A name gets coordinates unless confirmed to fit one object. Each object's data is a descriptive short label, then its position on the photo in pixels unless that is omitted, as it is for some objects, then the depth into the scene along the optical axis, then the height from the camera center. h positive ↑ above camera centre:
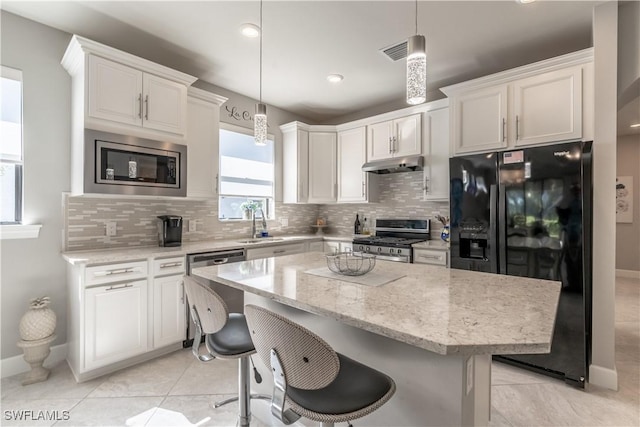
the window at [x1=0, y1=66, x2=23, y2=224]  2.36 +0.51
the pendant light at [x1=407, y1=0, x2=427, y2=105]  1.33 +0.65
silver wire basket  1.61 -0.26
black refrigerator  2.22 -0.11
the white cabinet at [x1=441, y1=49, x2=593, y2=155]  2.38 +0.94
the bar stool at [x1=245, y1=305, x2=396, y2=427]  0.90 -0.53
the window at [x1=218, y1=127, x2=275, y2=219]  3.79 +0.49
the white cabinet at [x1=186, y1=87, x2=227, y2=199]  3.12 +0.75
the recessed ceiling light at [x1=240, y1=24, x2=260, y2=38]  2.48 +1.51
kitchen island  0.86 -0.33
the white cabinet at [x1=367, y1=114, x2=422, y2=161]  3.59 +0.94
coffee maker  2.96 -0.17
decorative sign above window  3.76 +1.25
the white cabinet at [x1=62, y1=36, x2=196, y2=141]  2.35 +1.01
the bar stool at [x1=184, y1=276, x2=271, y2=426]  1.36 -0.64
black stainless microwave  2.39 +0.40
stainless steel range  3.34 -0.31
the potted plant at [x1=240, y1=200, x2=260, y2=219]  3.99 +0.07
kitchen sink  3.57 -0.32
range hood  3.49 +0.58
